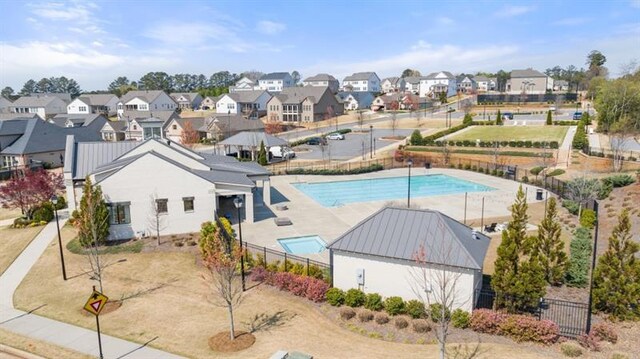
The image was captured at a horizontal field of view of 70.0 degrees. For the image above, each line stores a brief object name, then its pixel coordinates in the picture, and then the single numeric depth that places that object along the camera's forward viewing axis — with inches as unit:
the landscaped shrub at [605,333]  608.4
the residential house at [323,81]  6023.6
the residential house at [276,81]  6127.0
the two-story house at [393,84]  6492.6
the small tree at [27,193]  1317.7
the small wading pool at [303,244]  1067.5
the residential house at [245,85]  6289.4
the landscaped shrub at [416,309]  691.4
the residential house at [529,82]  5423.2
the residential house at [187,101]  5556.1
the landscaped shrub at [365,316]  693.3
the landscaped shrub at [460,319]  661.3
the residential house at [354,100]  4950.8
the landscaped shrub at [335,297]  745.0
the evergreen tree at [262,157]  2195.7
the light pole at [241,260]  802.8
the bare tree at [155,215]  1131.3
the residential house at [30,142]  2262.6
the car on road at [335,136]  3108.3
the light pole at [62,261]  871.1
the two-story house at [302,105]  4077.5
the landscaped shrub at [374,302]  721.6
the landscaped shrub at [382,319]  684.1
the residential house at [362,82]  6277.6
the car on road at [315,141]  2879.4
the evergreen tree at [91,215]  957.2
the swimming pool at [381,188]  1601.9
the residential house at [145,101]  4753.0
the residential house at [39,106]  4781.0
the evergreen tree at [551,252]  820.6
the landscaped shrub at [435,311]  650.8
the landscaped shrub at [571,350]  576.4
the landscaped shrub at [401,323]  671.8
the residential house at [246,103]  4462.6
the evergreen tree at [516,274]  680.4
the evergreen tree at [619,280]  669.9
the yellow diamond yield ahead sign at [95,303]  571.2
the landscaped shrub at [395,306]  705.0
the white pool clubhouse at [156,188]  1113.4
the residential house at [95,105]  4881.9
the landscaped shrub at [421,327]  657.0
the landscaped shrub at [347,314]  706.2
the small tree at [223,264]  649.0
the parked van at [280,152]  2428.2
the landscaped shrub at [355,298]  733.9
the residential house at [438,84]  5654.5
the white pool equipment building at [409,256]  687.1
